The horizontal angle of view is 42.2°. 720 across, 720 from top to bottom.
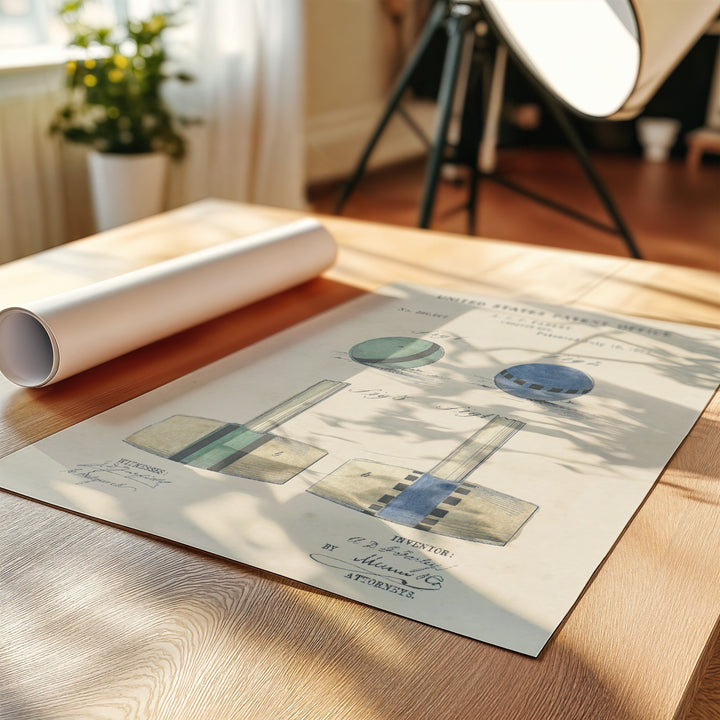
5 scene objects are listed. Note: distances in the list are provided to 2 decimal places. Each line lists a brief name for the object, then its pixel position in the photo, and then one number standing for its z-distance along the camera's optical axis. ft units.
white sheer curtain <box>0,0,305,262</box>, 8.10
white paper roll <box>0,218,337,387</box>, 2.63
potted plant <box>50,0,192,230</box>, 8.13
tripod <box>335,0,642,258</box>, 5.49
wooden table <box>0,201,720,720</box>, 1.47
